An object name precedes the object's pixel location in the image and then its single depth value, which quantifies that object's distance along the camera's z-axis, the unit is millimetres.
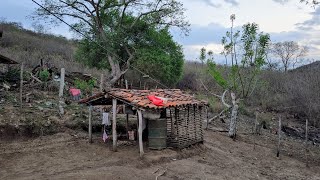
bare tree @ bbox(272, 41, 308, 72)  32459
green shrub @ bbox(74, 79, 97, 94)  12957
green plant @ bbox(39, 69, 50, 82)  13091
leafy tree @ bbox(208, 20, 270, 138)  12026
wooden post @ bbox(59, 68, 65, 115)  10206
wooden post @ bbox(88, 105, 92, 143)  9265
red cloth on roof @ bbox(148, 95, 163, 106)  8491
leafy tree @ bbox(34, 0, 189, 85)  15718
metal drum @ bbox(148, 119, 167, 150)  8912
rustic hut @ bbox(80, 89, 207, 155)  8483
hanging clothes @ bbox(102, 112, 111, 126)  9137
